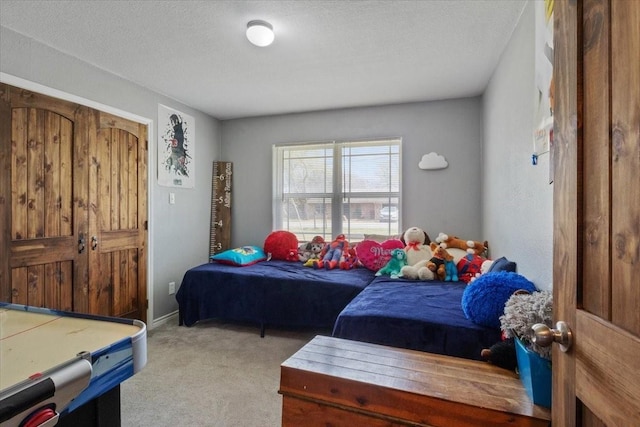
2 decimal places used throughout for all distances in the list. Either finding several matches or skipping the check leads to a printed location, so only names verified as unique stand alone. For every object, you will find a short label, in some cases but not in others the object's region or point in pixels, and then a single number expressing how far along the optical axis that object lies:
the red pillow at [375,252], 3.31
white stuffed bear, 2.84
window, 3.76
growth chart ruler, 4.20
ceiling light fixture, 2.05
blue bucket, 1.04
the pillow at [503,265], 2.04
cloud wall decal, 3.54
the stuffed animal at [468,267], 2.78
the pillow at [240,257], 3.51
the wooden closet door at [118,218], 2.76
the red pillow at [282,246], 3.80
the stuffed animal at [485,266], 2.44
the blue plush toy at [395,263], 3.10
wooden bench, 1.07
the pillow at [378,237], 3.63
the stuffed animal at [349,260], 3.37
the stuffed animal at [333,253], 3.39
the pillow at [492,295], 1.59
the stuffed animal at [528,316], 1.09
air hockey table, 0.71
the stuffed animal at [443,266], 2.82
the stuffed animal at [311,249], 3.73
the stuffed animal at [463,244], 3.07
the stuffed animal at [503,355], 1.32
